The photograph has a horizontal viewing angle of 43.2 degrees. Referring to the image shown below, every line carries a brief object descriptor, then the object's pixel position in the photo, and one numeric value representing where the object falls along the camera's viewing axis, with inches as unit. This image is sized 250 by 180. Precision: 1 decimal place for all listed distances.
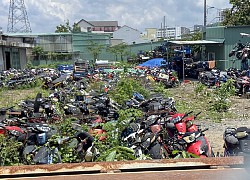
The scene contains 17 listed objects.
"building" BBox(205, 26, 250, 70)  911.0
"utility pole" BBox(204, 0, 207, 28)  1363.7
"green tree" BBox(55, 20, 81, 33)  2080.0
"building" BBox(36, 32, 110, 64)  1487.5
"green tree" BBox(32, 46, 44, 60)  1444.4
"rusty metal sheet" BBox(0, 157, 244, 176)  105.8
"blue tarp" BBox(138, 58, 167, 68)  971.9
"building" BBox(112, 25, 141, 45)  2511.1
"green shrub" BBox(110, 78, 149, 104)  391.5
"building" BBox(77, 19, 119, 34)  3917.3
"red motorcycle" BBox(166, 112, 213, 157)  203.6
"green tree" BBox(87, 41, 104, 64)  1459.2
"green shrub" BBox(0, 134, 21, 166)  193.8
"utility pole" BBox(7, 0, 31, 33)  2027.8
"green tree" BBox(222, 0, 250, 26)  1138.7
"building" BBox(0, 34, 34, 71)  1026.3
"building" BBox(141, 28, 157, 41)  2582.2
